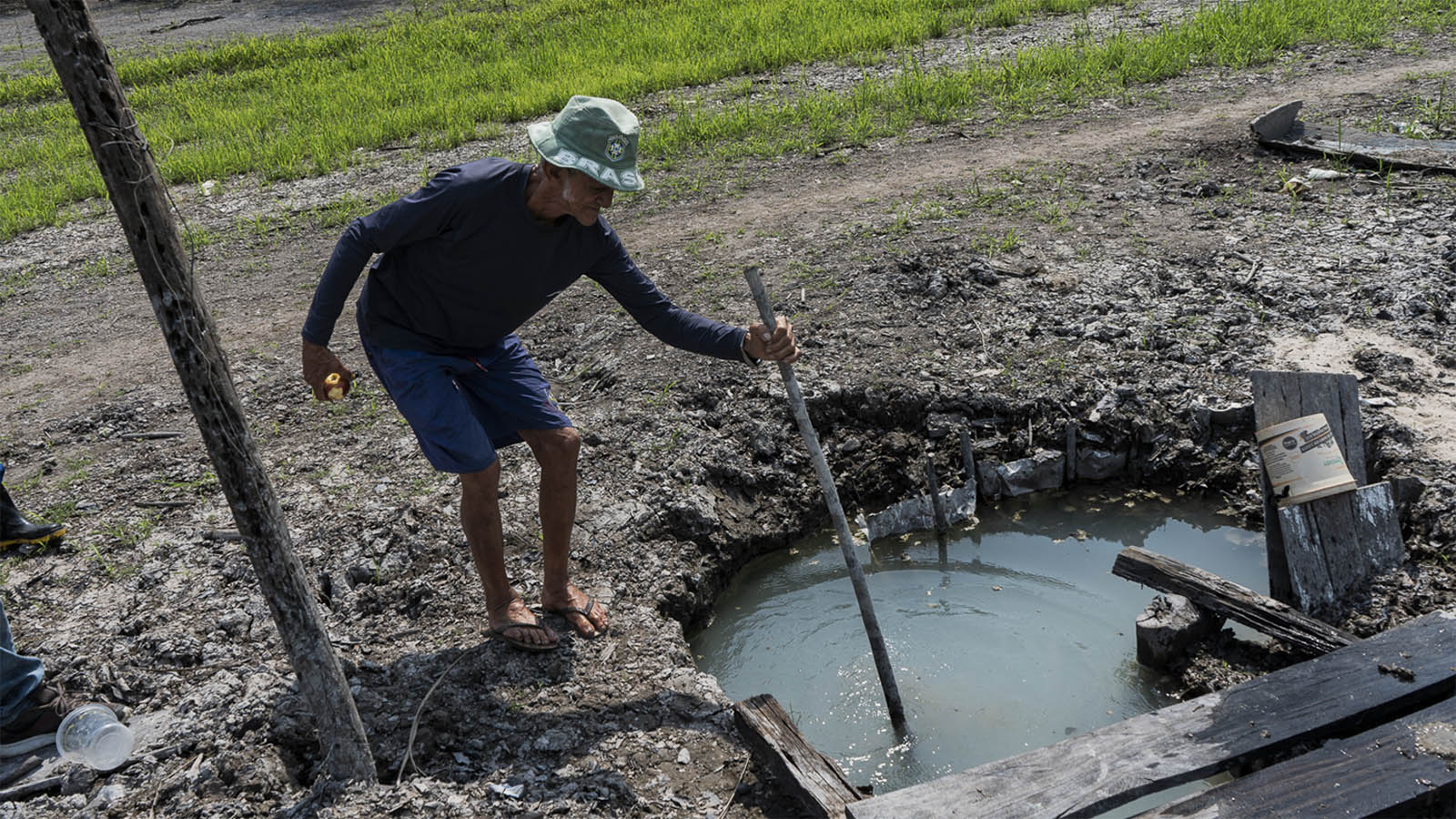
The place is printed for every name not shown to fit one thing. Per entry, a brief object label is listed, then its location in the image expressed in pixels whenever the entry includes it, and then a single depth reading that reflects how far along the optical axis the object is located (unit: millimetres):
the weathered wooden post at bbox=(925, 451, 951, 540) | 4617
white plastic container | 3787
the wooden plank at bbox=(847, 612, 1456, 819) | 2785
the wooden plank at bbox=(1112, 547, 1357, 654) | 3465
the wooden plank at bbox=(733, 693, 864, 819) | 2932
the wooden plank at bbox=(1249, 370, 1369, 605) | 3924
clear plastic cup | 3184
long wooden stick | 3410
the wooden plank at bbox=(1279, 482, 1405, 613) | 3754
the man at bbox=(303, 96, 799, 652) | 3100
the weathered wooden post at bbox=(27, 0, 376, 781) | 2281
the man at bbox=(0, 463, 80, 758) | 3250
